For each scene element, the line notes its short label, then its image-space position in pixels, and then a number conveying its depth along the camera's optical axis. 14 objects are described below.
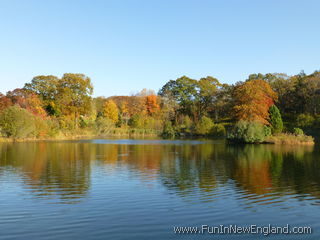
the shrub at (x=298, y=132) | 40.56
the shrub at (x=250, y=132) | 39.38
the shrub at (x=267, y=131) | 40.40
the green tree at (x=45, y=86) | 62.97
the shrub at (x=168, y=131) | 64.13
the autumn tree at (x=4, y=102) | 48.28
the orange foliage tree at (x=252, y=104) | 43.44
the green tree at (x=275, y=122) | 42.59
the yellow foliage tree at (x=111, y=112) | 75.88
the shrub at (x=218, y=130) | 59.16
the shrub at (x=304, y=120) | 52.32
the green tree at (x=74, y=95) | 62.25
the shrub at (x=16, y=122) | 42.88
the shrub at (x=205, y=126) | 60.78
